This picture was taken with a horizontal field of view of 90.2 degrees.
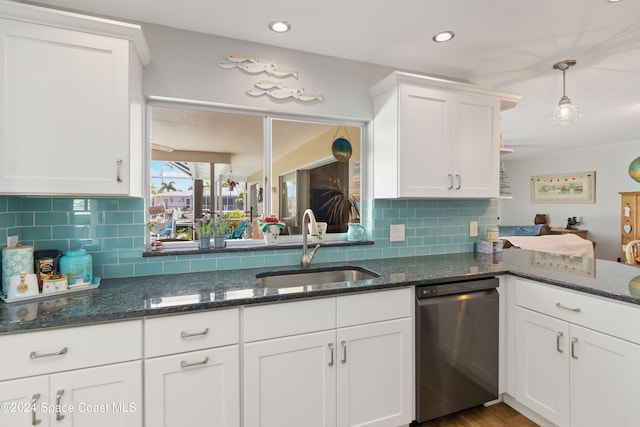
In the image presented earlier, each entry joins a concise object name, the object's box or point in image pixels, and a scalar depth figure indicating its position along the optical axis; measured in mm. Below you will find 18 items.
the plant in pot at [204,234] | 2025
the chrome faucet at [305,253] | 2096
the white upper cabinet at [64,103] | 1355
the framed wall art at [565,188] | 6555
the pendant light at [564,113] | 2654
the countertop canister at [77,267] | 1560
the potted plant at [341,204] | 2520
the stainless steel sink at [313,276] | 1992
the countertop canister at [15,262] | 1408
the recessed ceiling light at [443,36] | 1972
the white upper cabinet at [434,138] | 2139
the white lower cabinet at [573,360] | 1435
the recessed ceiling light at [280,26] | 1862
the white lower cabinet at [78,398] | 1146
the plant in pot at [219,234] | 2055
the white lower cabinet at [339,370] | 1473
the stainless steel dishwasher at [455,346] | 1759
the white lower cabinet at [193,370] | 1313
